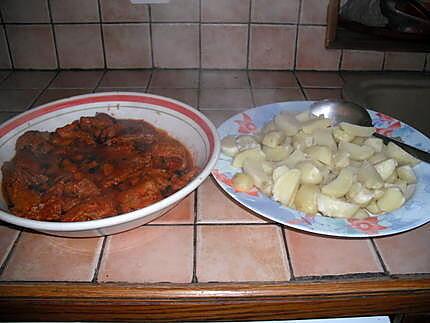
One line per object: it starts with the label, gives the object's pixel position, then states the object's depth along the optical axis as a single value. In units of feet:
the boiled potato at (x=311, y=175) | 2.49
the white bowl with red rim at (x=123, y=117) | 2.02
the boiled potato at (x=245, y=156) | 2.69
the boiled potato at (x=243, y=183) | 2.48
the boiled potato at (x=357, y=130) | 2.91
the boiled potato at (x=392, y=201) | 2.36
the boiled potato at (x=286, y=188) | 2.42
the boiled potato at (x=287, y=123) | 2.95
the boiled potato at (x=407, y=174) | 2.60
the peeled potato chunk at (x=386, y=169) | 2.59
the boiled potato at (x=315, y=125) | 2.93
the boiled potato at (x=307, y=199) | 2.34
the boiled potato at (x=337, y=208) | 2.30
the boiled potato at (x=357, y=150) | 2.72
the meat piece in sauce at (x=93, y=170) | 2.31
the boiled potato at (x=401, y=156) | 2.74
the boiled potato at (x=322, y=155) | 2.65
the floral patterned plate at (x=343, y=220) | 2.20
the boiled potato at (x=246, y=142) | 2.82
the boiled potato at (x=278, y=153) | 2.77
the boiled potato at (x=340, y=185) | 2.39
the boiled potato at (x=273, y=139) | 2.83
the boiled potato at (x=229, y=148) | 2.78
